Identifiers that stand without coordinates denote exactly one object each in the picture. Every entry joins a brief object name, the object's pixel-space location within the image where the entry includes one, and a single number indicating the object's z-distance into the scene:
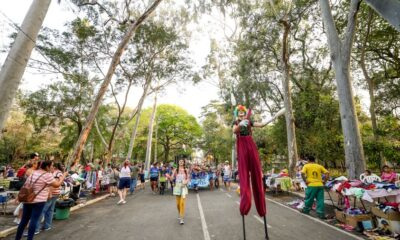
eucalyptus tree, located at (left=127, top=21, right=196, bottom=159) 20.38
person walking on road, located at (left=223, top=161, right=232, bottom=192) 16.95
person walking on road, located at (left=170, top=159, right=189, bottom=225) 6.52
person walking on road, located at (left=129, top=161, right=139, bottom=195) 14.82
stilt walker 4.43
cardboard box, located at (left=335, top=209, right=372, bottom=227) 5.49
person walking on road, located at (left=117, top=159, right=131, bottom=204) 10.48
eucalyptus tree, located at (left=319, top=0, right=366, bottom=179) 7.93
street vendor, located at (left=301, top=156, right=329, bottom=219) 6.80
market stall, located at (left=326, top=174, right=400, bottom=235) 5.00
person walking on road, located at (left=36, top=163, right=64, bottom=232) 5.90
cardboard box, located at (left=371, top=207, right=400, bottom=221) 4.94
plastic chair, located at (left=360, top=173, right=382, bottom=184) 6.37
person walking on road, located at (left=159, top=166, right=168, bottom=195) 14.09
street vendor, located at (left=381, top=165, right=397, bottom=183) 8.49
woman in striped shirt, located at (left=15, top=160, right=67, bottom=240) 4.51
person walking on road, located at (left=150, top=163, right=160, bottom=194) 14.95
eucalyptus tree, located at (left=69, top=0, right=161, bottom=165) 10.76
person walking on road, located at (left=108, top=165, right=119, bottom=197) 13.10
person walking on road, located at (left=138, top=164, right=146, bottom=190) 19.08
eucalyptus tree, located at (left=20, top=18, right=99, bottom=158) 17.53
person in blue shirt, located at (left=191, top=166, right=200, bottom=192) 14.85
